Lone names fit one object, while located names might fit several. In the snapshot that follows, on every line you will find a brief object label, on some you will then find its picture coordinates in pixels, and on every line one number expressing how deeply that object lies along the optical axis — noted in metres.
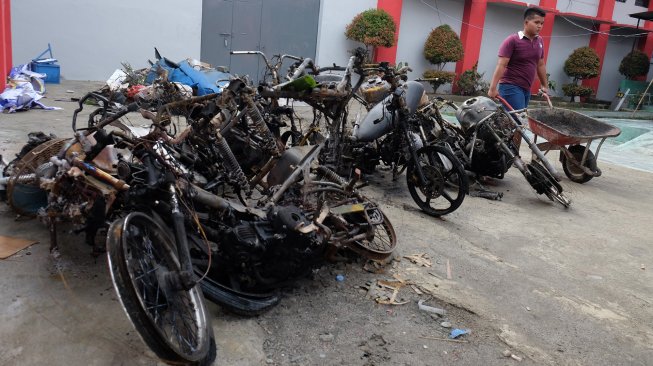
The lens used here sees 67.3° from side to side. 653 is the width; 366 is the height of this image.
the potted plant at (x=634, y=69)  17.66
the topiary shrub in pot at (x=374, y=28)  12.88
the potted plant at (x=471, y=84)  14.87
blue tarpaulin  8.08
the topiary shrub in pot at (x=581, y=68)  16.83
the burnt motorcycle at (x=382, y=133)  4.13
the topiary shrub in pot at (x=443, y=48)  14.27
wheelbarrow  5.55
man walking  5.72
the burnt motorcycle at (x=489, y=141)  5.21
